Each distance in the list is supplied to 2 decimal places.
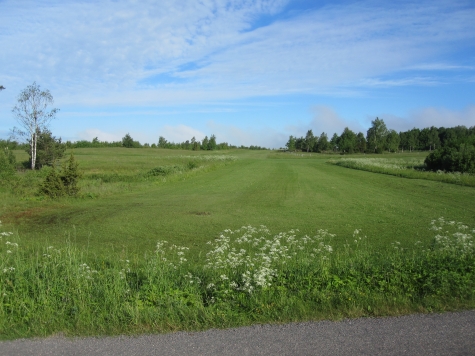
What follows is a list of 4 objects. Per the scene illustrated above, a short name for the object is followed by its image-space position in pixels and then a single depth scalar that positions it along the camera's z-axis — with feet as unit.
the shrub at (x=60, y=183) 74.54
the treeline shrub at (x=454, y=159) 147.43
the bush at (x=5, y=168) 93.13
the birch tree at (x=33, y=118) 159.02
